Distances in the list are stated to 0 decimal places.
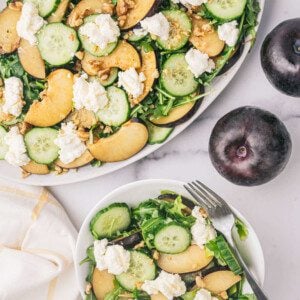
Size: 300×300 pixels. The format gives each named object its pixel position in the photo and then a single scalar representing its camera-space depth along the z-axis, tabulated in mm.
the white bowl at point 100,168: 698
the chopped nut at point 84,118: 702
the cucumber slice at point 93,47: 681
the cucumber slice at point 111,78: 694
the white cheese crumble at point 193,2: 670
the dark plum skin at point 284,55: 664
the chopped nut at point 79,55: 689
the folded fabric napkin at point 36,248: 748
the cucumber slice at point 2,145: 720
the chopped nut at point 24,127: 711
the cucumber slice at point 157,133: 708
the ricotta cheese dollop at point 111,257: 684
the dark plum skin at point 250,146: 671
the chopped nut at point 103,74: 687
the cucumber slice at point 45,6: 684
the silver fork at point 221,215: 665
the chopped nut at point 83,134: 700
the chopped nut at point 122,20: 677
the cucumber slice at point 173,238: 683
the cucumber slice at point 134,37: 683
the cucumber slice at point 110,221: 688
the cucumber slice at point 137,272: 698
